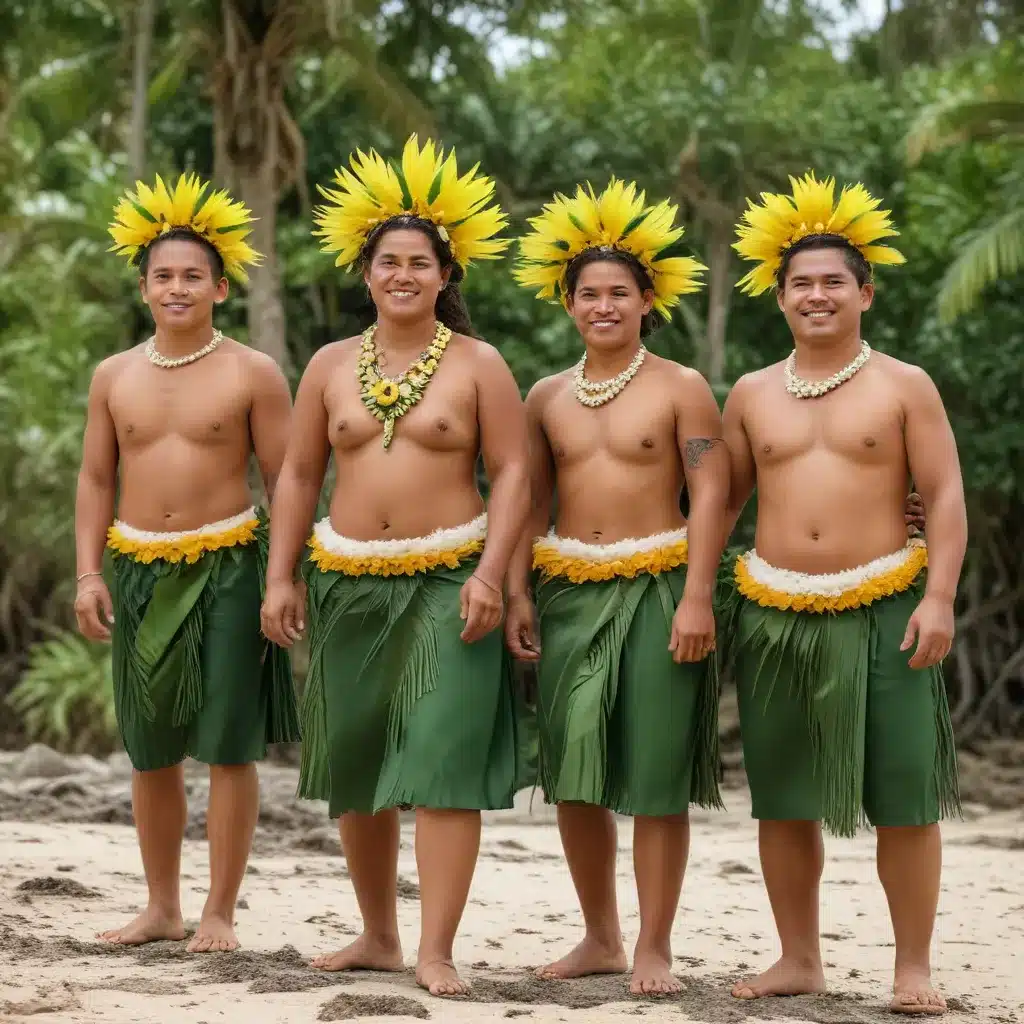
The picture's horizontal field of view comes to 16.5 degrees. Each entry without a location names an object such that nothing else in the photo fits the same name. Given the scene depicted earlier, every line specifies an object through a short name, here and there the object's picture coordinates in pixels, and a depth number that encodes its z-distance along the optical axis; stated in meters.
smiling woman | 8.51
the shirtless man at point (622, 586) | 8.62
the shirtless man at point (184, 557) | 9.41
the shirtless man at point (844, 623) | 8.37
